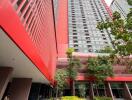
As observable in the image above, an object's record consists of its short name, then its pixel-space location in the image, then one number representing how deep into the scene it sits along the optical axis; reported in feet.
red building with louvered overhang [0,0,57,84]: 6.31
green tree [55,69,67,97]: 38.73
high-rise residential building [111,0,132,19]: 120.13
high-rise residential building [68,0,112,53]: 76.72
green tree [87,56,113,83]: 41.82
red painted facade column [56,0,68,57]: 69.43
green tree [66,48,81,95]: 42.27
